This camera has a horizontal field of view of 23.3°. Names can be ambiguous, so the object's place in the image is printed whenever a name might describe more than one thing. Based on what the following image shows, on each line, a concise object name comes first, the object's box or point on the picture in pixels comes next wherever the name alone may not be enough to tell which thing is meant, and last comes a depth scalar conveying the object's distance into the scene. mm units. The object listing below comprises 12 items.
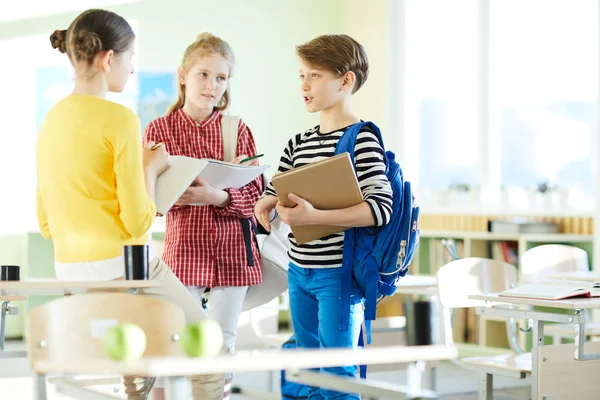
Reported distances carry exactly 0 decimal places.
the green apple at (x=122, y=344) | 2652
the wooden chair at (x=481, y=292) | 5676
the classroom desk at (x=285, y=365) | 2489
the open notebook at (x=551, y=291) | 5025
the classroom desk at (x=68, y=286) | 3596
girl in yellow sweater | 3729
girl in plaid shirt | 4724
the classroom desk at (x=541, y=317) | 4880
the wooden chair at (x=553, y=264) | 7519
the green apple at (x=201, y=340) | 2692
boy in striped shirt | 4017
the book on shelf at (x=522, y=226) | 9251
